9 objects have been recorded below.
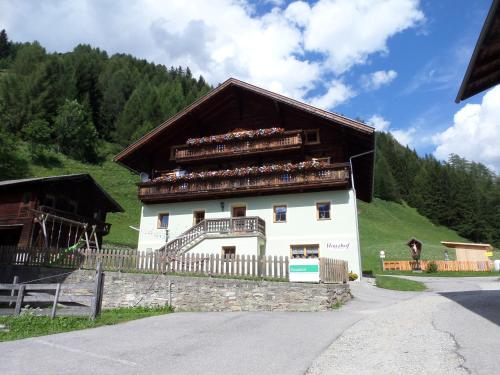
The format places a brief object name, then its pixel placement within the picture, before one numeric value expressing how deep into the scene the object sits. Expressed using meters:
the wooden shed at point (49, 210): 24.06
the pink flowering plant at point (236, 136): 25.90
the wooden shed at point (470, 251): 38.31
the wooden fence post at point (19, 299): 12.34
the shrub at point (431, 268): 35.45
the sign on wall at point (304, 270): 13.76
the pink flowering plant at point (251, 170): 24.06
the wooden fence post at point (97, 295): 11.99
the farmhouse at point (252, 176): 23.30
